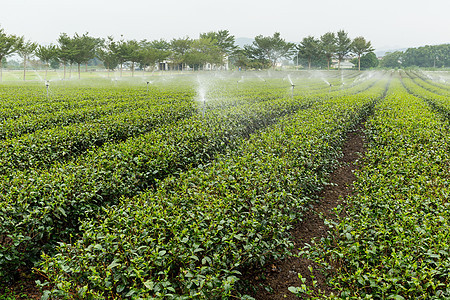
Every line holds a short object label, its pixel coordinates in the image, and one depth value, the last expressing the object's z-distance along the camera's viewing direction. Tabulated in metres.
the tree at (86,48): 44.50
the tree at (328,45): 79.06
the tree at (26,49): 37.01
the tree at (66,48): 41.25
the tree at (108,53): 49.16
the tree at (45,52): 39.66
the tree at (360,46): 79.12
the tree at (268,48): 76.75
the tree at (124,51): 49.19
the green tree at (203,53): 61.00
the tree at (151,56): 52.47
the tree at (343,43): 80.98
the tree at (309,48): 78.72
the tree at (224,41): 75.94
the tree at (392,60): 117.94
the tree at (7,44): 33.00
